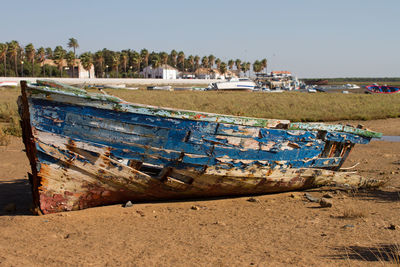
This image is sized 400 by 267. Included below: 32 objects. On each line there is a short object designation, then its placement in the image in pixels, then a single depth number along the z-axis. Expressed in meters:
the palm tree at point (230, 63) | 125.69
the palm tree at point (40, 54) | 80.19
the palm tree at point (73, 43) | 84.44
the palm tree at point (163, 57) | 102.31
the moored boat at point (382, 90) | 46.88
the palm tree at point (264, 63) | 128.12
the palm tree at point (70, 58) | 75.31
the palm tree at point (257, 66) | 128.12
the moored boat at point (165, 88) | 46.06
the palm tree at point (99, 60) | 83.69
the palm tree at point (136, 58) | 94.94
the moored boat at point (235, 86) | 48.98
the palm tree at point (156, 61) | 95.50
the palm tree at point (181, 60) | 115.60
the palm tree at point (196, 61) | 118.12
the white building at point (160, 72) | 90.64
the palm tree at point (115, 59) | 85.00
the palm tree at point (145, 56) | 100.38
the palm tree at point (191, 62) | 116.75
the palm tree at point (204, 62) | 120.69
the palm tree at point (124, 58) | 91.44
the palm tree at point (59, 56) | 72.00
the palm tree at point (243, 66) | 129.12
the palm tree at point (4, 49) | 67.28
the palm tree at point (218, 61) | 122.31
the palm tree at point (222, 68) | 117.19
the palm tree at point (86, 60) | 74.31
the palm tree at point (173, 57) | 113.62
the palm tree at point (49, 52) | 86.69
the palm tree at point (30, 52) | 74.81
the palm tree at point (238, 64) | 126.62
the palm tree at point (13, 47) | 69.95
